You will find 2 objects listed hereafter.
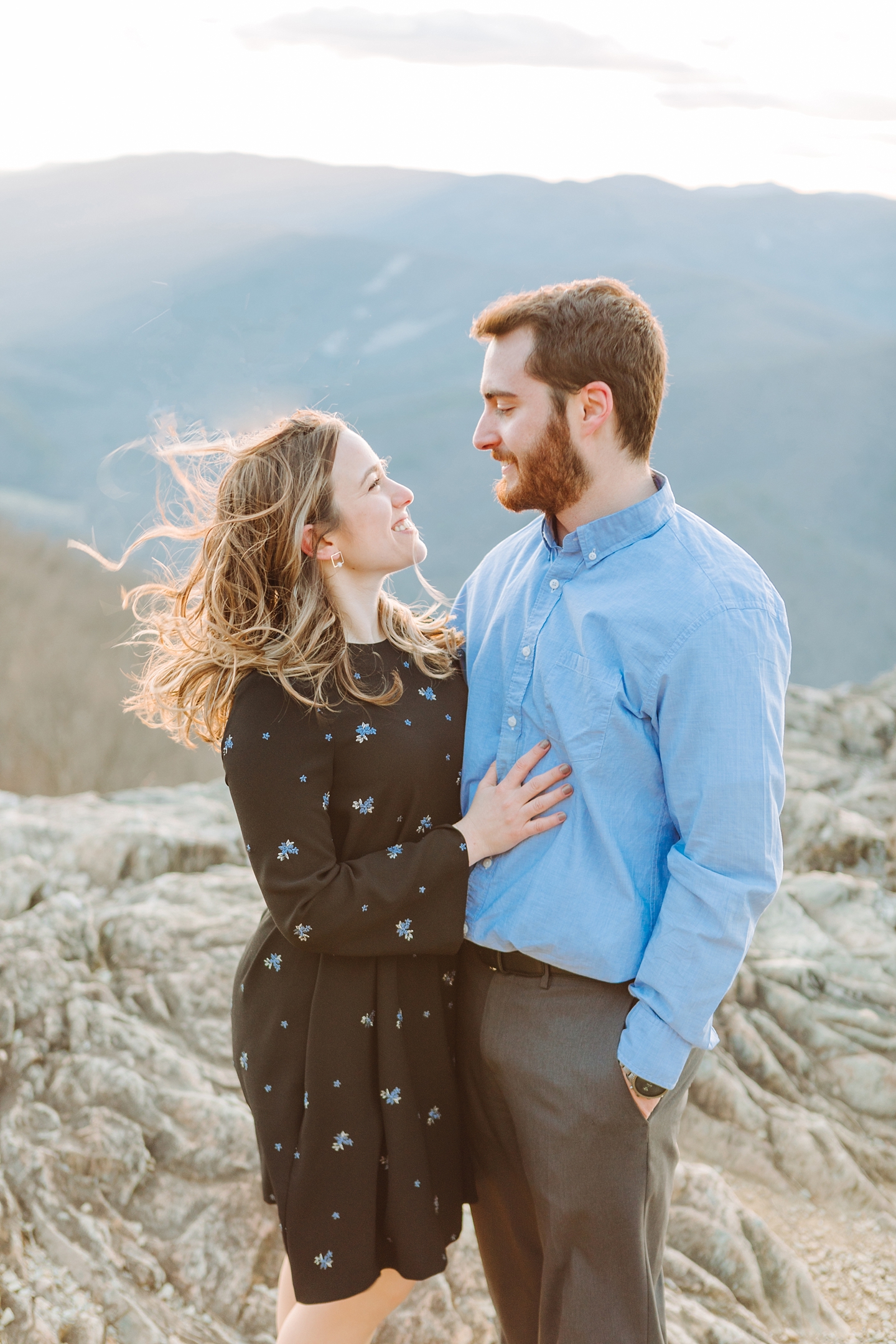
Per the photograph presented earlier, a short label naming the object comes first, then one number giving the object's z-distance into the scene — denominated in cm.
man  164
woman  174
